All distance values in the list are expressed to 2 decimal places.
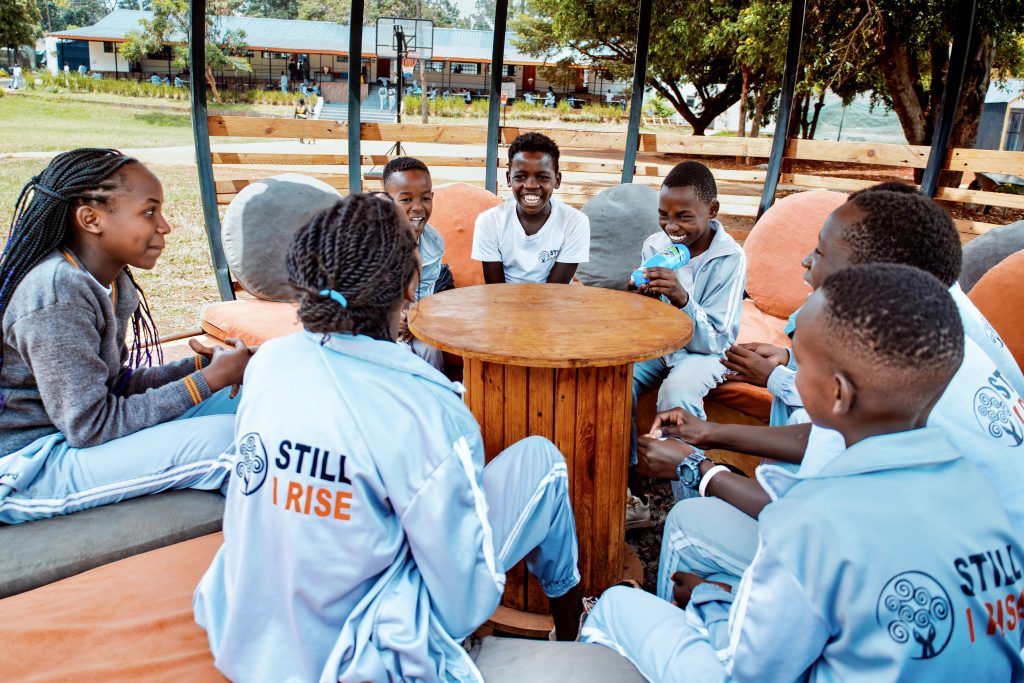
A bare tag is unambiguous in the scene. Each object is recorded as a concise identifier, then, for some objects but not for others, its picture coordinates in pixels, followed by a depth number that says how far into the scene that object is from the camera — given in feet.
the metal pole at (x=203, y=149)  15.69
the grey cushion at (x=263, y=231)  14.83
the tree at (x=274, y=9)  96.51
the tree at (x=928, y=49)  30.66
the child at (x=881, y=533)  3.94
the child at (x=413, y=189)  12.66
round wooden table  7.61
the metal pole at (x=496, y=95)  18.03
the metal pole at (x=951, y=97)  16.76
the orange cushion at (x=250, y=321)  13.60
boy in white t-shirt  12.86
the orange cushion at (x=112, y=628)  5.49
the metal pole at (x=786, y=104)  17.83
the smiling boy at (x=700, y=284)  10.54
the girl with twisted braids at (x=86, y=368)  6.86
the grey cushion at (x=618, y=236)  15.39
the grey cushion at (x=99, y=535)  6.52
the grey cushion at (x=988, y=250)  12.66
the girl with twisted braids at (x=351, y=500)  4.76
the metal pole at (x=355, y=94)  16.84
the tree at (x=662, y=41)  47.93
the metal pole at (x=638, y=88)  18.29
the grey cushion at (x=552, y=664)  5.61
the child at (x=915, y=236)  6.76
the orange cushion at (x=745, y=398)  11.13
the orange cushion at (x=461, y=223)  15.71
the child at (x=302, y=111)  75.47
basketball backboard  42.32
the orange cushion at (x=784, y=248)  14.33
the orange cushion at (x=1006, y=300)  10.52
